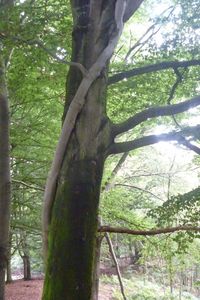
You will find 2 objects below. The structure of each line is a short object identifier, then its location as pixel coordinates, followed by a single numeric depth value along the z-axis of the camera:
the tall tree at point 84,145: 2.51
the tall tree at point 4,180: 4.36
